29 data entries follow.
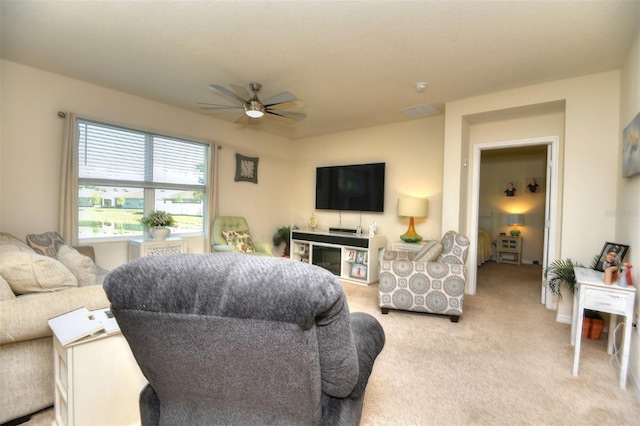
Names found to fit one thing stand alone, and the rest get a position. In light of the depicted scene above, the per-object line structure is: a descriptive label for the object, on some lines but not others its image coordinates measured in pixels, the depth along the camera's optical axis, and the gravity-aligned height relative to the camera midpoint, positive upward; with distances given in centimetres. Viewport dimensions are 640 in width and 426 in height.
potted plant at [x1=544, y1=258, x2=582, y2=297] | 288 -56
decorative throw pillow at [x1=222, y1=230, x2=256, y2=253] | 430 -48
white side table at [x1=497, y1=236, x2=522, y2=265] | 632 -71
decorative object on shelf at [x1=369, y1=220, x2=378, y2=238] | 465 -26
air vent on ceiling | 395 +143
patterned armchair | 295 -70
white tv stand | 445 -65
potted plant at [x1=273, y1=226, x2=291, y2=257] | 548 -53
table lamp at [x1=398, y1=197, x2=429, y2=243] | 423 +7
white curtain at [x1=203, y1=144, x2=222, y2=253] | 449 +17
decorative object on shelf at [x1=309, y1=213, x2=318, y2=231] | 538 -22
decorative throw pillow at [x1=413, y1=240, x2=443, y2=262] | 307 -40
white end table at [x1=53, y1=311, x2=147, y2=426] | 134 -86
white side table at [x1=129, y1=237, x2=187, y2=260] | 358 -51
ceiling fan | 285 +108
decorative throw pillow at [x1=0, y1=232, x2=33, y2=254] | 205 -34
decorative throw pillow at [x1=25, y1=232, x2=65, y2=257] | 276 -39
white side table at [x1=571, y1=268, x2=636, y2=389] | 194 -56
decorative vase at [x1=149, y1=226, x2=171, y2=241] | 372 -34
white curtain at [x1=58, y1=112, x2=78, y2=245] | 319 +21
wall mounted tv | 484 +42
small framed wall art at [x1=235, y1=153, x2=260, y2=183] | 492 +68
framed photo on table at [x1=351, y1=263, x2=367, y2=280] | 451 -91
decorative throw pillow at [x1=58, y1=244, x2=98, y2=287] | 198 -44
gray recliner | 71 -32
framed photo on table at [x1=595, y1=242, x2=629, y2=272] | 218 -27
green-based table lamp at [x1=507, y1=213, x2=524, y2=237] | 640 -8
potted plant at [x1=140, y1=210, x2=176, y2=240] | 372 -22
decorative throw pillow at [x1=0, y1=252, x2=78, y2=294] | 165 -41
